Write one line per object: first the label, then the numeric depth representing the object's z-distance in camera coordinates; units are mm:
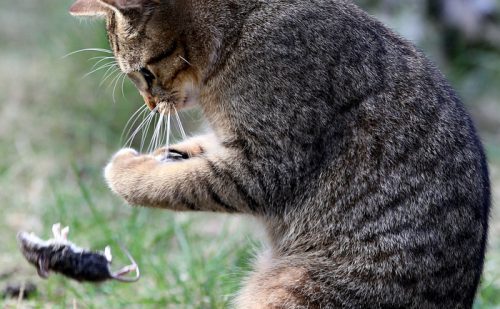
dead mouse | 6145
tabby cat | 6238
